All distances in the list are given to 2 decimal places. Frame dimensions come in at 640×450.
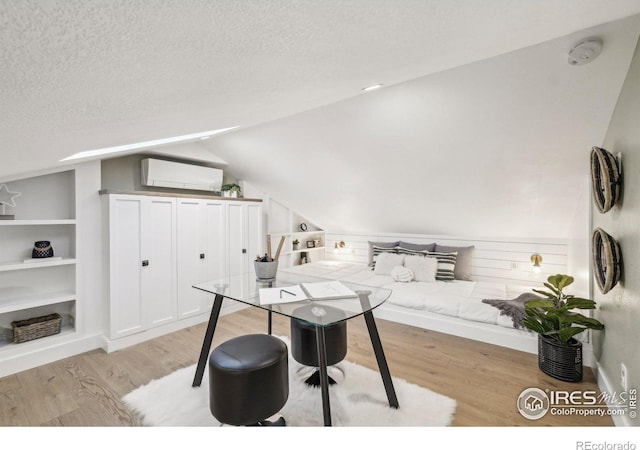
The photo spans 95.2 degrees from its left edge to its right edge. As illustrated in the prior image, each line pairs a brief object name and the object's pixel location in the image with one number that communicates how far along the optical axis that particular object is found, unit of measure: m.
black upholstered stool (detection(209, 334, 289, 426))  1.56
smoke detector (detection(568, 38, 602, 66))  1.55
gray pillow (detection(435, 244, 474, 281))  3.93
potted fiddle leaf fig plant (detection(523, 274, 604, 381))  2.16
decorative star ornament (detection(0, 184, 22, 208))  2.52
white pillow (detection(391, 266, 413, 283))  3.80
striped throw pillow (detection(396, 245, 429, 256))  4.10
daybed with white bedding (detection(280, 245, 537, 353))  2.85
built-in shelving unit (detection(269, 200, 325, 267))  4.87
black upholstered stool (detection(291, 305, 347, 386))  2.07
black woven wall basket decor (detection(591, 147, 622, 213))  1.66
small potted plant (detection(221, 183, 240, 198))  4.04
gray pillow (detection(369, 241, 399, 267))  4.48
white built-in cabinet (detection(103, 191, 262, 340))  2.90
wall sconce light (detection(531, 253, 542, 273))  3.59
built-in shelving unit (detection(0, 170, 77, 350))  2.57
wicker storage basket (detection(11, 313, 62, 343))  2.54
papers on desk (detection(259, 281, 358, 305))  1.88
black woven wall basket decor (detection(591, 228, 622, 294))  1.65
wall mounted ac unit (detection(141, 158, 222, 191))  3.35
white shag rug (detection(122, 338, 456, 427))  1.81
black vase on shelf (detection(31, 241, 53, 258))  2.65
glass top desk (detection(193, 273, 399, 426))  1.60
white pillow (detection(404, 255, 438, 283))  3.80
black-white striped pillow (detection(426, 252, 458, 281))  3.84
